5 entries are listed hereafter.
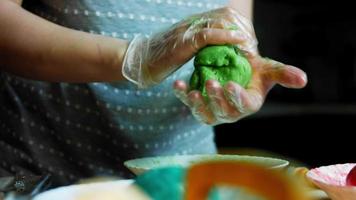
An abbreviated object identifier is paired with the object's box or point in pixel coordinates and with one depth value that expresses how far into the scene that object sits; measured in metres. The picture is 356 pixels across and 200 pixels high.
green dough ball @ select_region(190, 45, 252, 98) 1.07
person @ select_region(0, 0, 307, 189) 1.11
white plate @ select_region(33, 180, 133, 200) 0.77
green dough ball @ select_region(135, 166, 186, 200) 0.76
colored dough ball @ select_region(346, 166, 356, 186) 0.96
